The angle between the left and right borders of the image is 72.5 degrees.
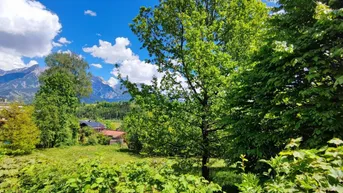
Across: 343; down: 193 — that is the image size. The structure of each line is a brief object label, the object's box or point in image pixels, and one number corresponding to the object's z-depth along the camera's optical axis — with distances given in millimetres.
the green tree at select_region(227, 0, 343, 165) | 5133
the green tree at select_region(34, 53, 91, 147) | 29625
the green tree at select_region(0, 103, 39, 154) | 23578
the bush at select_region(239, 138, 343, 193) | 1918
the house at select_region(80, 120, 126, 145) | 41581
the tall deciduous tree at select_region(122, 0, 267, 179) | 8977
